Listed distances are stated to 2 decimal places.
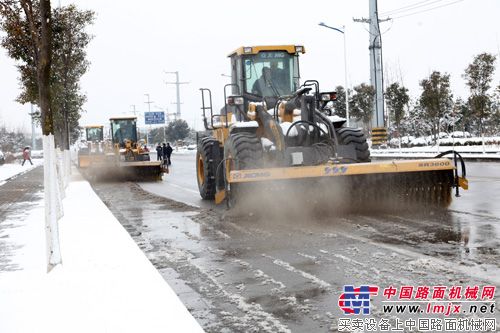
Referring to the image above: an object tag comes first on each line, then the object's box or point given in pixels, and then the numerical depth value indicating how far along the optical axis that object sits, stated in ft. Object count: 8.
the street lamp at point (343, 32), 128.07
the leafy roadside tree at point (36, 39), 28.30
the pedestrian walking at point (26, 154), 164.76
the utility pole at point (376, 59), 120.06
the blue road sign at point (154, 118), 264.31
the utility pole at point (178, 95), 277.03
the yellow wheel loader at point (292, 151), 30.68
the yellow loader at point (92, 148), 83.31
